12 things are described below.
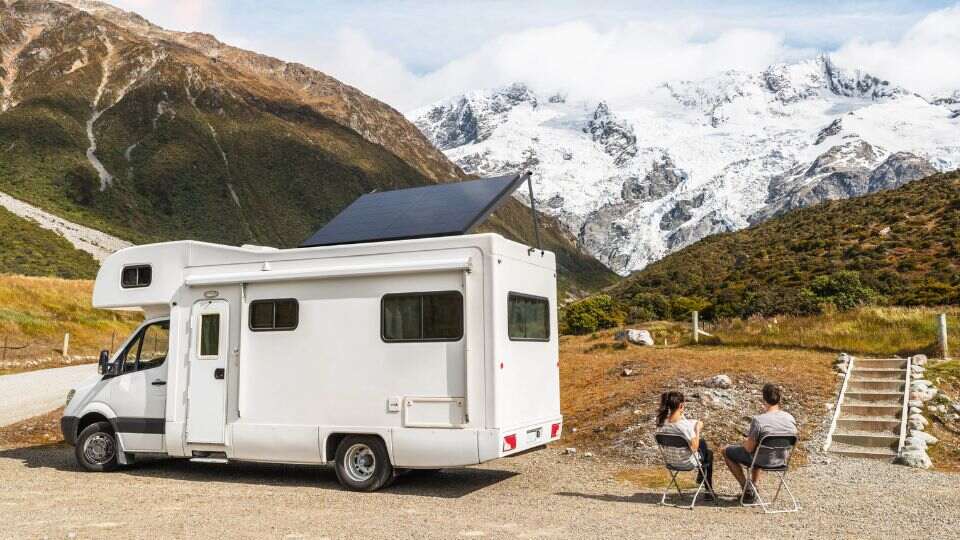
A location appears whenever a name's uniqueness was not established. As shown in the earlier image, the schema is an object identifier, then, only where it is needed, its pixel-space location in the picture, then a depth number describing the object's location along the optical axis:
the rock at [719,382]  15.38
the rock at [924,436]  12.77
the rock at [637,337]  23.73
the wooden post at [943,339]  17.44
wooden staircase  13.04
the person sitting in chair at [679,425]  9.42
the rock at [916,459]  11.98
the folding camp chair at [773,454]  9.06
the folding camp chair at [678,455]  9.34
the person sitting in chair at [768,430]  9.17
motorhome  10.12
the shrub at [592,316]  40.03
